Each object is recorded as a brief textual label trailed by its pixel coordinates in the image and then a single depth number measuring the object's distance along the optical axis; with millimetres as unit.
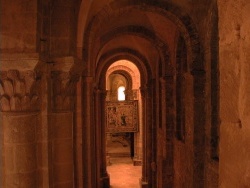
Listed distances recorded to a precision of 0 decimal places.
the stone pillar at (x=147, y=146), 12375
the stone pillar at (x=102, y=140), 12562
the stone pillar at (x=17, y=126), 3209
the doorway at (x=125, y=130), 14320
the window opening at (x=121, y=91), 28812
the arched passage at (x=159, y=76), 6289
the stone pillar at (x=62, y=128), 3670
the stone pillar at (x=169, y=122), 9023
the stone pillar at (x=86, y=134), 5934
